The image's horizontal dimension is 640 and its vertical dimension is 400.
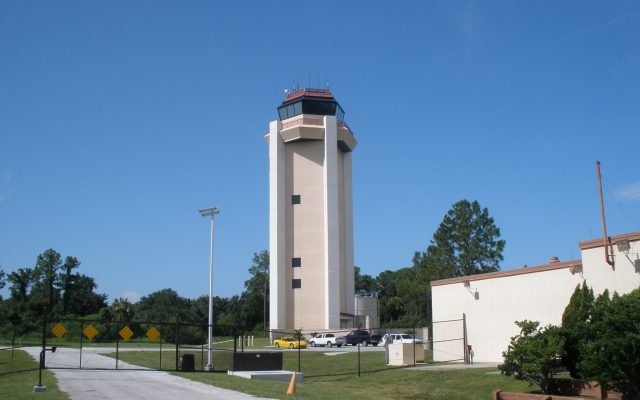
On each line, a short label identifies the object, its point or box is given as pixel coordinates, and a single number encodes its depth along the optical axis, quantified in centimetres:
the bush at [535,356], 2278
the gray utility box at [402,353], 3544
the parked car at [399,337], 5576
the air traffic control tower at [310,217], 7338
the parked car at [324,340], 6328
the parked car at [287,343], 6319
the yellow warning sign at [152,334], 2813
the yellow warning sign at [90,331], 2778
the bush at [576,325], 2203
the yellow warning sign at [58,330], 2346
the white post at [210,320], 3272
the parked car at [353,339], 6406
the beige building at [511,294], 2492
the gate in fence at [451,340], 3617
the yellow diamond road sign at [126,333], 2783
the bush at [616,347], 1981
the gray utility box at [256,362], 2997
